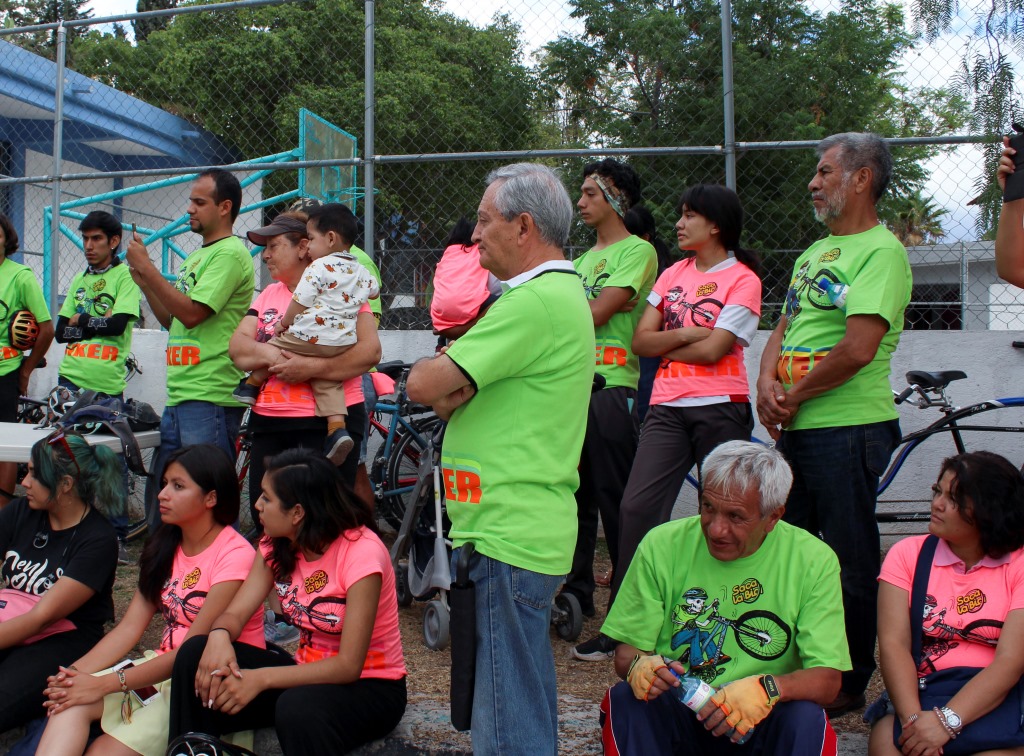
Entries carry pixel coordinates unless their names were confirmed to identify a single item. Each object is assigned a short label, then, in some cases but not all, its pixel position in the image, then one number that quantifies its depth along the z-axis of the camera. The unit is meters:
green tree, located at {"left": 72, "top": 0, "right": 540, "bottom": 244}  6.34
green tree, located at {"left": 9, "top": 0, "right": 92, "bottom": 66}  27.44
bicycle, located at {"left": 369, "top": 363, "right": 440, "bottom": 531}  5.40
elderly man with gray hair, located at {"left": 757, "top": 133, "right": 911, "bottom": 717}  3.43
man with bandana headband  4.34
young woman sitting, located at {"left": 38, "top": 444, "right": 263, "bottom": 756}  3.23
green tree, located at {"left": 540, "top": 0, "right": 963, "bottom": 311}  5.66
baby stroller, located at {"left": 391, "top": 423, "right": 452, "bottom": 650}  4.22
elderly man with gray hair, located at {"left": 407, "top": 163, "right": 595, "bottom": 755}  2.45
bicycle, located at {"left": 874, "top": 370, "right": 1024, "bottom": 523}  4.73
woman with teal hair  3.58
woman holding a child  4.30
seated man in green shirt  2.74
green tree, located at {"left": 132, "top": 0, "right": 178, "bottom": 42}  9.07
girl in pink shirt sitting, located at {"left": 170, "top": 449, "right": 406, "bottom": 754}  3.08
